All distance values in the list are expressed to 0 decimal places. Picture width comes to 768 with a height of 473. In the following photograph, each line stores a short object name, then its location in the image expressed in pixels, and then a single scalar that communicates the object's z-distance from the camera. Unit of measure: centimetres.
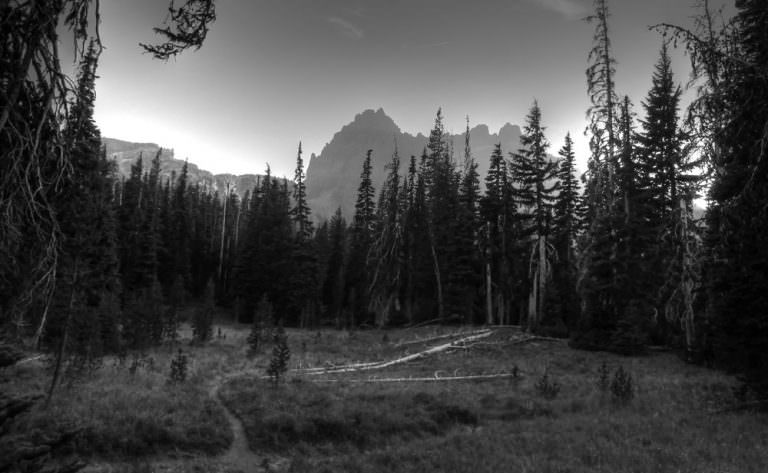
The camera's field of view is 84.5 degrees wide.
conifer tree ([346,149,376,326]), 5041
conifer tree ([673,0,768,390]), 696
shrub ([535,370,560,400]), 1580
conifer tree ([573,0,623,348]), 2533
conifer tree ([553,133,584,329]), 3719
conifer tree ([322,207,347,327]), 5609
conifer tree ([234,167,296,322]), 5103
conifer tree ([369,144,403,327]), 4378
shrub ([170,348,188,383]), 1822
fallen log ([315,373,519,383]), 2019
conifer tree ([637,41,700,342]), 2320
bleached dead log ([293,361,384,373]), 2272
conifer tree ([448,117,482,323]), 4009
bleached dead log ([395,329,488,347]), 3162
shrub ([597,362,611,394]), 1537
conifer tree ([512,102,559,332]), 3262
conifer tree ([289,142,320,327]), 4844
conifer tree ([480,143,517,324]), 4050
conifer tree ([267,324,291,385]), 1806
